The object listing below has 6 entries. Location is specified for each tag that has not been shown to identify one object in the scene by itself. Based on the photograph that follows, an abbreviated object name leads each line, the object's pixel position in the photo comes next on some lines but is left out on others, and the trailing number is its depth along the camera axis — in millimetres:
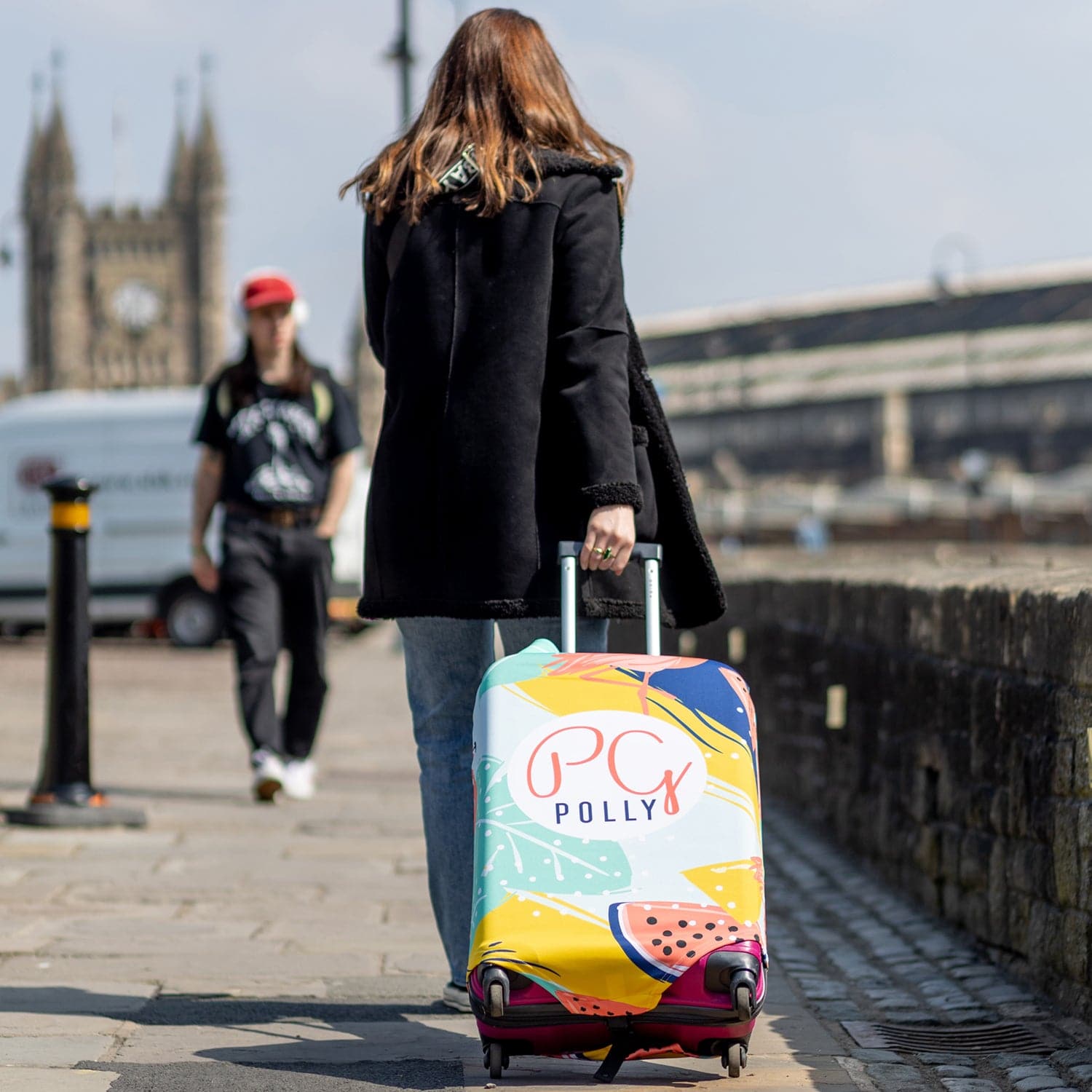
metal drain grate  6510
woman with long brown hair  6139
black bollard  11388
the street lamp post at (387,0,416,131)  35287
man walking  12249
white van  37112
